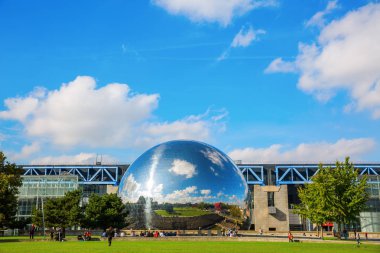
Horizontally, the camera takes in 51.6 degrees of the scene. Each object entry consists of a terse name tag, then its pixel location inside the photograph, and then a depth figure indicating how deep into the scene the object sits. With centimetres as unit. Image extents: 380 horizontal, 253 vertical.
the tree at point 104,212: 4803
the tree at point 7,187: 3703
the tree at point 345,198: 4300
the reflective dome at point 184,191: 5103
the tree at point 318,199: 4353
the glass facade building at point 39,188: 7438
